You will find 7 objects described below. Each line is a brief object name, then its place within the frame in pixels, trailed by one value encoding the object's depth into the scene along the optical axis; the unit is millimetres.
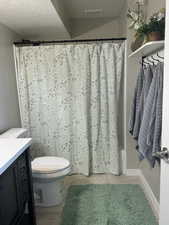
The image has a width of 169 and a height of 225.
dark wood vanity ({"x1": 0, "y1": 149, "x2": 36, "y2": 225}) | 1195
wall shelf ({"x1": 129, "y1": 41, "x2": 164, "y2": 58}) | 1521
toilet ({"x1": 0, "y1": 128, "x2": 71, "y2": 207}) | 2016
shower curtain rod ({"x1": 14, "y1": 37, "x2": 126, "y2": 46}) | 2473
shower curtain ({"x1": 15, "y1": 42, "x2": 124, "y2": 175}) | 2555
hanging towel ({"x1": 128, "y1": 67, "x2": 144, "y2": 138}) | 2014
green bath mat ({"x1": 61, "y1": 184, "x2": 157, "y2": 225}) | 1900
